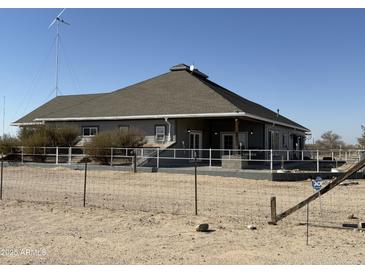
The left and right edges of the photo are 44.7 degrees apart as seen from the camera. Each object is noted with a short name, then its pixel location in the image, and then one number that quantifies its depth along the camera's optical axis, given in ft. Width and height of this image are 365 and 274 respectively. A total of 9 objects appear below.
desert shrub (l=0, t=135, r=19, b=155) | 91.09
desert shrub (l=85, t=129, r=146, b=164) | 81.66
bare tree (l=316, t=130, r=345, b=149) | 280.04
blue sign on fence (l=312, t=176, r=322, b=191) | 27.35
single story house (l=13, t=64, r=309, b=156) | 85.97
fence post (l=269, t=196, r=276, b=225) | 29.12
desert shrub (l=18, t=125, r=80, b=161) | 88.99
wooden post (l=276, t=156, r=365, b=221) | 25.97
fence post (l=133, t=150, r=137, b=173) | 72.33
